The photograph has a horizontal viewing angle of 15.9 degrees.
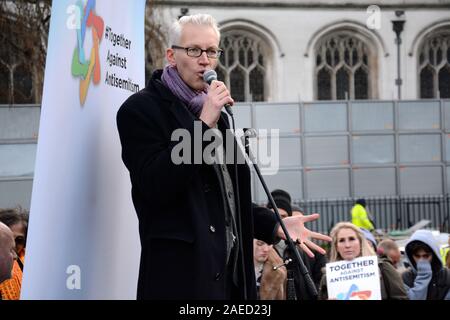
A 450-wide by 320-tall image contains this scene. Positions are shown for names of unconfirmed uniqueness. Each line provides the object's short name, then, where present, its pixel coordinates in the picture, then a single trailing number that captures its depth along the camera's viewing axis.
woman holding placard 10.26
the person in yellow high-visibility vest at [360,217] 29.20
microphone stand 5.47
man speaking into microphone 5.27
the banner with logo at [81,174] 5.49
